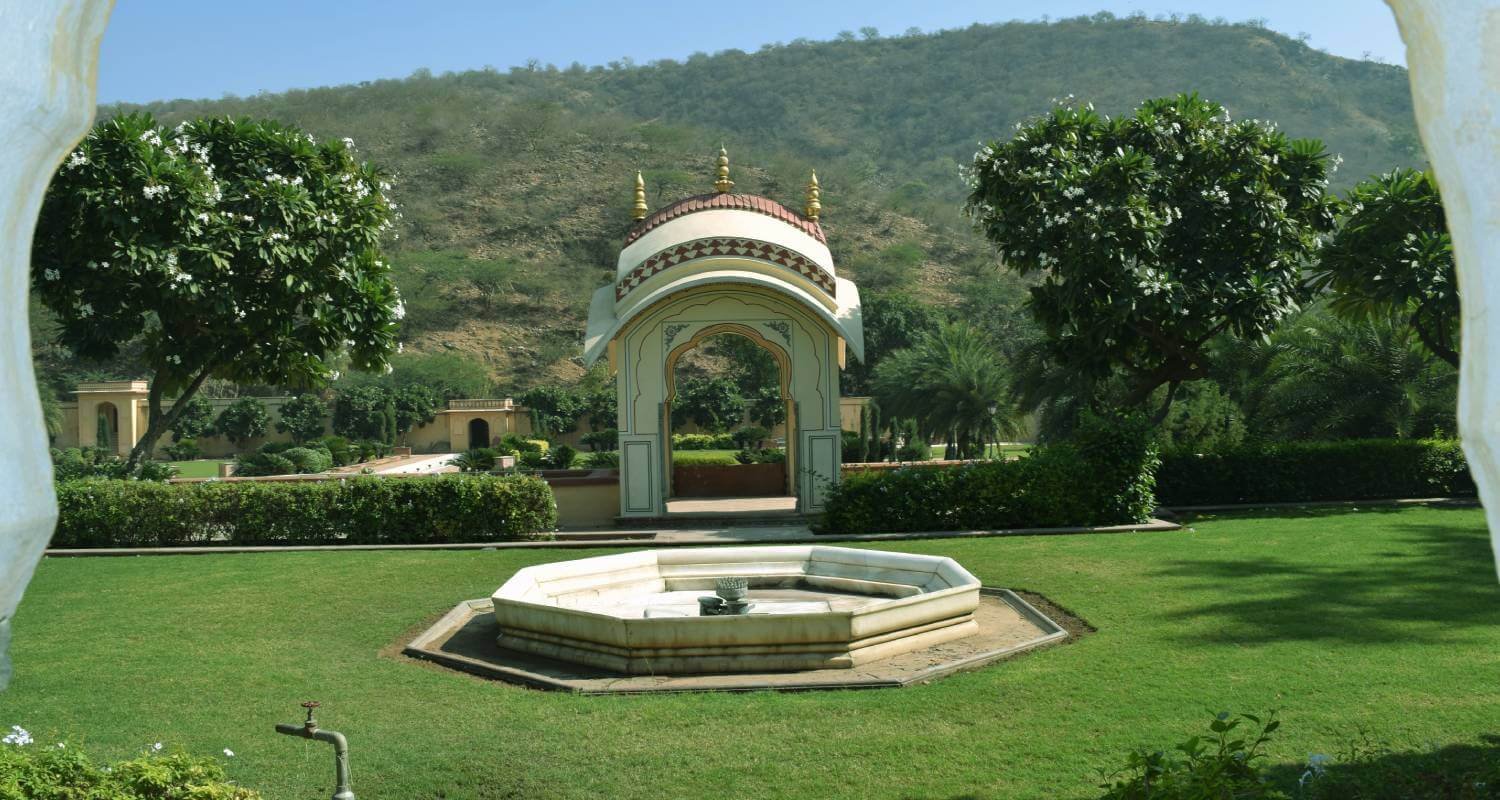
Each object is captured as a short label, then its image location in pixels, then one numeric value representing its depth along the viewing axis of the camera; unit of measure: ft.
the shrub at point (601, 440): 158.61
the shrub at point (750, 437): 141.48
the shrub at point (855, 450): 100.27
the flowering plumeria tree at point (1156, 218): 60.23
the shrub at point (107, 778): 16.39
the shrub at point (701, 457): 93.92
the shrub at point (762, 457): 87.76
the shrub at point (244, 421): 177.58
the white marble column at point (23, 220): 6.14
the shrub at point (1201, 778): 14.28
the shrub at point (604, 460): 89.38
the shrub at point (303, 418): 177.47
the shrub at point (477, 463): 93.30
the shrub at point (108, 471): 65.07
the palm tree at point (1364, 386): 71.67
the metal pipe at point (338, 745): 17.59
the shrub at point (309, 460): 127.85
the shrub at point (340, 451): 144.25
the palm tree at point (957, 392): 111.96
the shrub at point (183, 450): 163.63
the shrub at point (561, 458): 99.04
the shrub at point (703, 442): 143.13
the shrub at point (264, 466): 121.60
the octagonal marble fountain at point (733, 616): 29.30
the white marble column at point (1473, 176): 6.07
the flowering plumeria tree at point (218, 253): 55.16
